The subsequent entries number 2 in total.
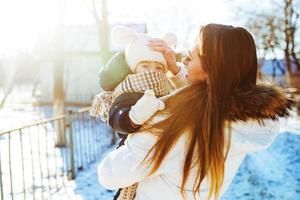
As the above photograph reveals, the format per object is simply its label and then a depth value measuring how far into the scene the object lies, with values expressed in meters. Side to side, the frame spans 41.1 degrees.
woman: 1.46
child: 1.47
